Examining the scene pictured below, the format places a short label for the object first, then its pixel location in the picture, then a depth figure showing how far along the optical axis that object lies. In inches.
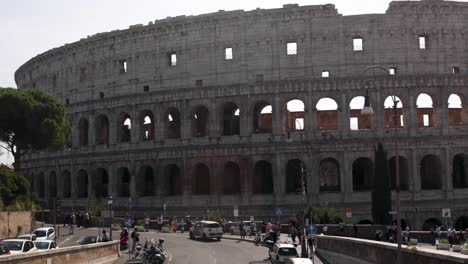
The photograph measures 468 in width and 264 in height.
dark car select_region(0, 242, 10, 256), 917.7
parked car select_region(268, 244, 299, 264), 1125.7
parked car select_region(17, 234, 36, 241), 1342.4
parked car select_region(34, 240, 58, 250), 1177.4
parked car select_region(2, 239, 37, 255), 1054.4
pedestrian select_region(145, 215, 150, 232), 1982.0
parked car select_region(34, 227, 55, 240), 1496.1
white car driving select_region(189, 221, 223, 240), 1658.5
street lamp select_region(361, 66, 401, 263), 817.5
